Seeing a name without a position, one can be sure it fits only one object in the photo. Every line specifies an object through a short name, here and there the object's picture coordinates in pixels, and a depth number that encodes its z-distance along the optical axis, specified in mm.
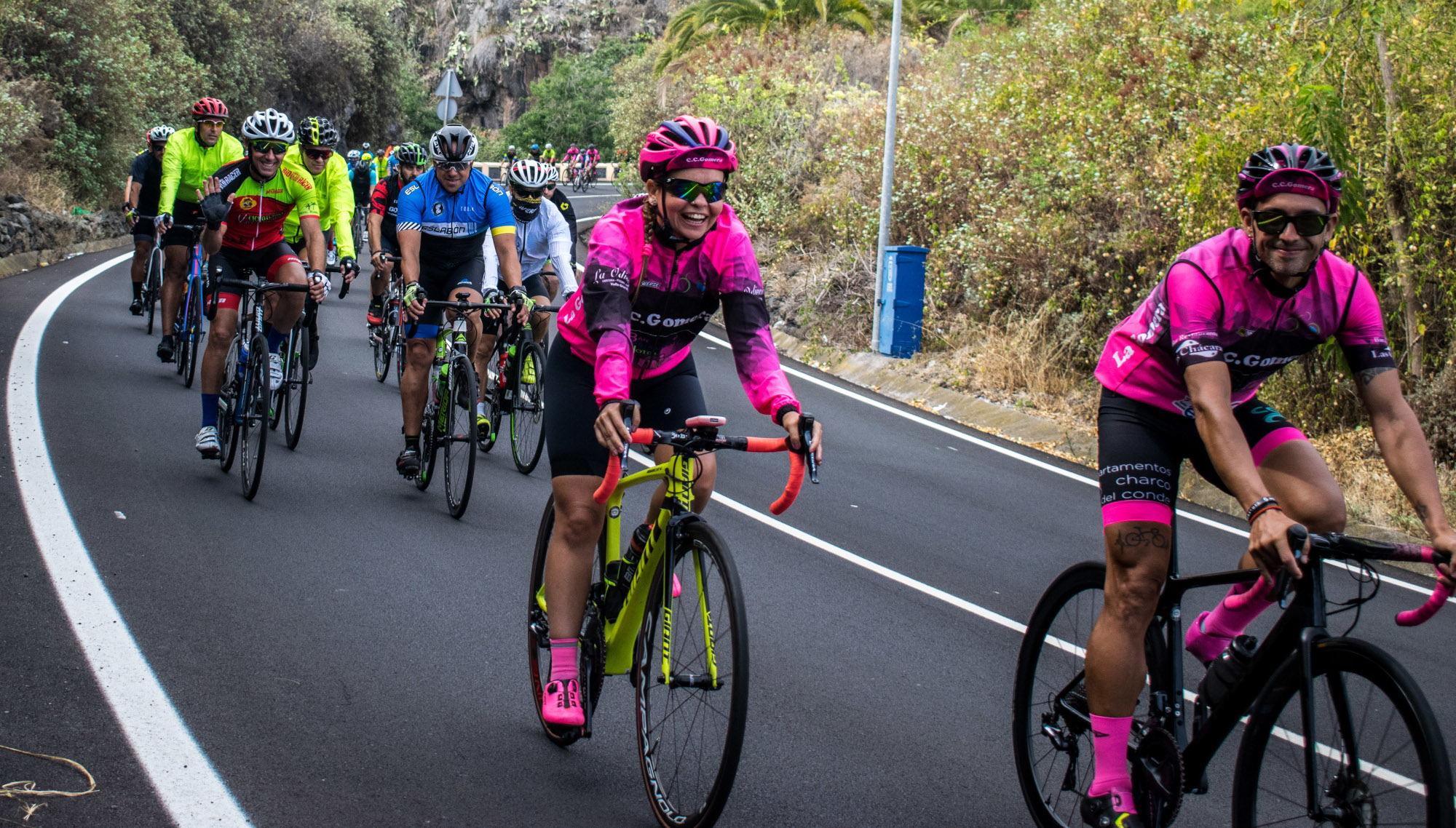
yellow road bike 3598
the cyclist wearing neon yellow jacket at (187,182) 11641
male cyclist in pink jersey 3510
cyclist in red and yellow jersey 8273
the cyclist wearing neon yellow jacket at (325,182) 9336
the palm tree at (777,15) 31188
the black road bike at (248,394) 7695
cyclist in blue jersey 8148
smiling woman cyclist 4000
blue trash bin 15430
